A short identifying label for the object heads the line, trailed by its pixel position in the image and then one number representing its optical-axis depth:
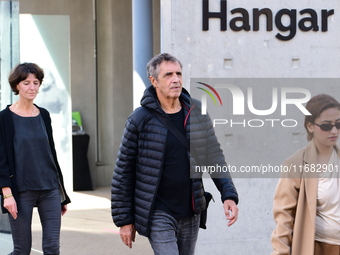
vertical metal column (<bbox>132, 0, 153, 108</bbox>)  8.87
